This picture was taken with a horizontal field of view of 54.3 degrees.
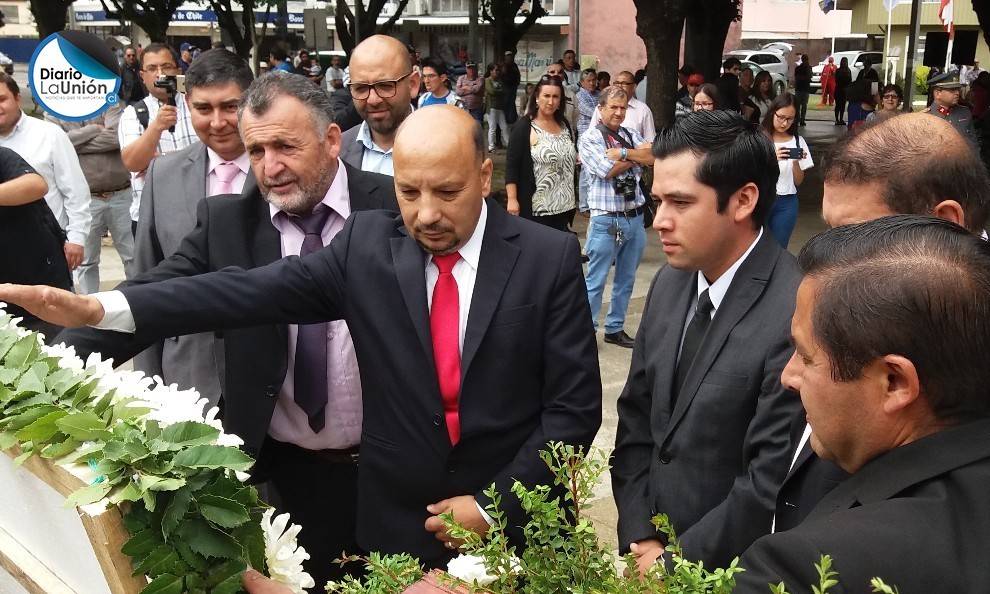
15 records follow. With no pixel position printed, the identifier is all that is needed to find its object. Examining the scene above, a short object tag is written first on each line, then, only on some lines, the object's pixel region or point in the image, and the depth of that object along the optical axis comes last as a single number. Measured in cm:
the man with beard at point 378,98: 466
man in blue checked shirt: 715
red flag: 1602
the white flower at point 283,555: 202
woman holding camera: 812
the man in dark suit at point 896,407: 128
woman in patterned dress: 752
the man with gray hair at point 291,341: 292
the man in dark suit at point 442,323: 250
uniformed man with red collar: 1088
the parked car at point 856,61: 3812
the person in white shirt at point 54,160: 573
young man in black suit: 223
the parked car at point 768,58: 3625
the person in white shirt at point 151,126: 529
